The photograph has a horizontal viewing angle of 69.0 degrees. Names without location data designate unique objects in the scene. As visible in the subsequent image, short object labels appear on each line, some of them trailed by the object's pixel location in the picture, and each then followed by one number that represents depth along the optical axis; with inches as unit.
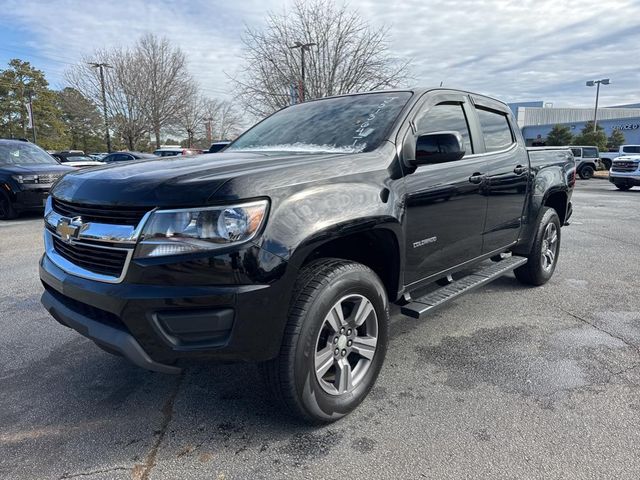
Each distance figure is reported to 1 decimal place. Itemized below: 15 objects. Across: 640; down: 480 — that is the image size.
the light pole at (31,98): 1619.8
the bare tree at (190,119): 1438.2
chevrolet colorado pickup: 80.7
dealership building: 2518.5
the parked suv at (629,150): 1005.8
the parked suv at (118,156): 900.3
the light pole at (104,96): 1318.3
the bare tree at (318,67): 800.3
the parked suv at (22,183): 370.6
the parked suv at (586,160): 1089.4
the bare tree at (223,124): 2171.8
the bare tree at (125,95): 1333.7
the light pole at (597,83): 1632.5
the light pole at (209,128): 1898.6
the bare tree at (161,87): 1334.9
